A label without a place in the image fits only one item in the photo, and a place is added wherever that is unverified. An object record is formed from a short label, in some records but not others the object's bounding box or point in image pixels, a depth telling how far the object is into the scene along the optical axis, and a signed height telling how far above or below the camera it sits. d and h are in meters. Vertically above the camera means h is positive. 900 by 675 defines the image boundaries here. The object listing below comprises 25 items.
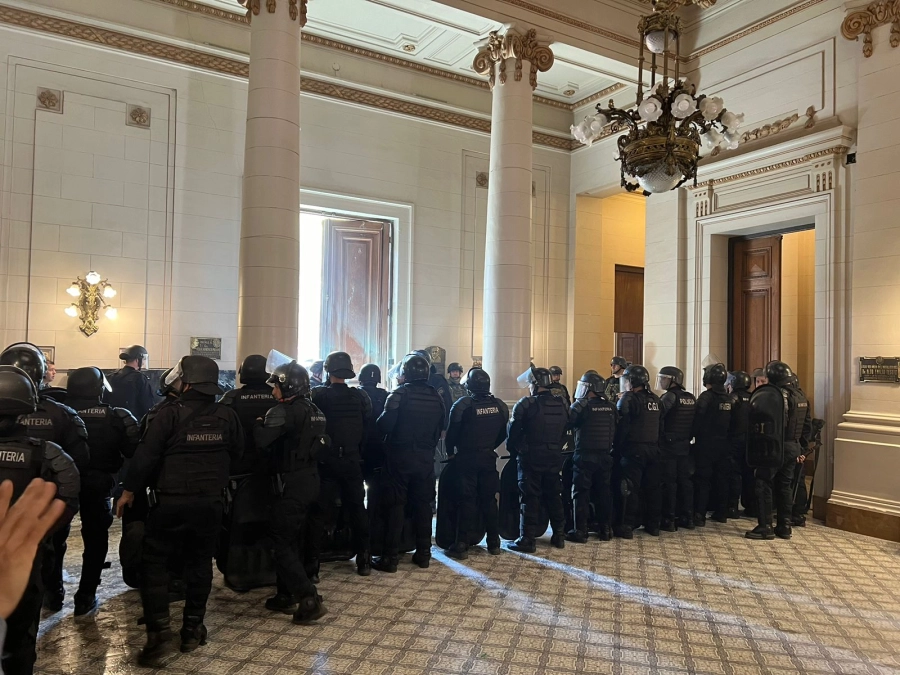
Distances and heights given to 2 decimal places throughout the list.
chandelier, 5.00 +1.86
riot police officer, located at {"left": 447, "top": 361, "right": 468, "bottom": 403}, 8.69 -0.47
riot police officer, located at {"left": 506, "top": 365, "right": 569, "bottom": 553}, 6.00 -0.95
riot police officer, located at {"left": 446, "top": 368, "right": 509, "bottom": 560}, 5.76 -0.93
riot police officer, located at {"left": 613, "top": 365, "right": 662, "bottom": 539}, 6.52 -1.07
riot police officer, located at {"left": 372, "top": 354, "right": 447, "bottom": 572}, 5.36 -0.89
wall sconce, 8.82 +0.59
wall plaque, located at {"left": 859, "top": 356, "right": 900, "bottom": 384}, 6.94 -0.14
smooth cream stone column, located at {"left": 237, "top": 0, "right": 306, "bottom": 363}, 6.79 +1.70
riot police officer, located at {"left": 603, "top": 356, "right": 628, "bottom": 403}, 9.82 -0.42
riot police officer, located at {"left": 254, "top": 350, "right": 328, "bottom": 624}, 4.21 -0.85
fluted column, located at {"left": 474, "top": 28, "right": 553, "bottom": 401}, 8.73 +1.79
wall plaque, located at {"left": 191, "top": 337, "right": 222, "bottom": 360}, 9.62 -0.03
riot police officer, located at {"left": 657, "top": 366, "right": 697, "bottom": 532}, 6.80 -1.03
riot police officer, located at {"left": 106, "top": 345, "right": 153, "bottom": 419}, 6.94 -0.46
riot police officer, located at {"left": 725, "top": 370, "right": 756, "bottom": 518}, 7.16 -1.08
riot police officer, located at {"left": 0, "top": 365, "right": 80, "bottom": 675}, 2.98 -0.61
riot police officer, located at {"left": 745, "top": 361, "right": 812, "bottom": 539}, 6.69 -1.24
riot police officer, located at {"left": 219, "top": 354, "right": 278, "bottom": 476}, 4.72 -0.42
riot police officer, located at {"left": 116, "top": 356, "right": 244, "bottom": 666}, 3.74 -0.87
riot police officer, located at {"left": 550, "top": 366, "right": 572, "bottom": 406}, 6.27 -0.45
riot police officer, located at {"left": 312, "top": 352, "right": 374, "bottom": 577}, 5.07 -0.78
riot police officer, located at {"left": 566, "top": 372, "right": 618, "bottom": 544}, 6.28 -1.01
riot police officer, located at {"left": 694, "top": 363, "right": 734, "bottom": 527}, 7.11 -0.99
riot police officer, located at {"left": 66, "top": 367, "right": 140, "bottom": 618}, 4.31 -0.78
